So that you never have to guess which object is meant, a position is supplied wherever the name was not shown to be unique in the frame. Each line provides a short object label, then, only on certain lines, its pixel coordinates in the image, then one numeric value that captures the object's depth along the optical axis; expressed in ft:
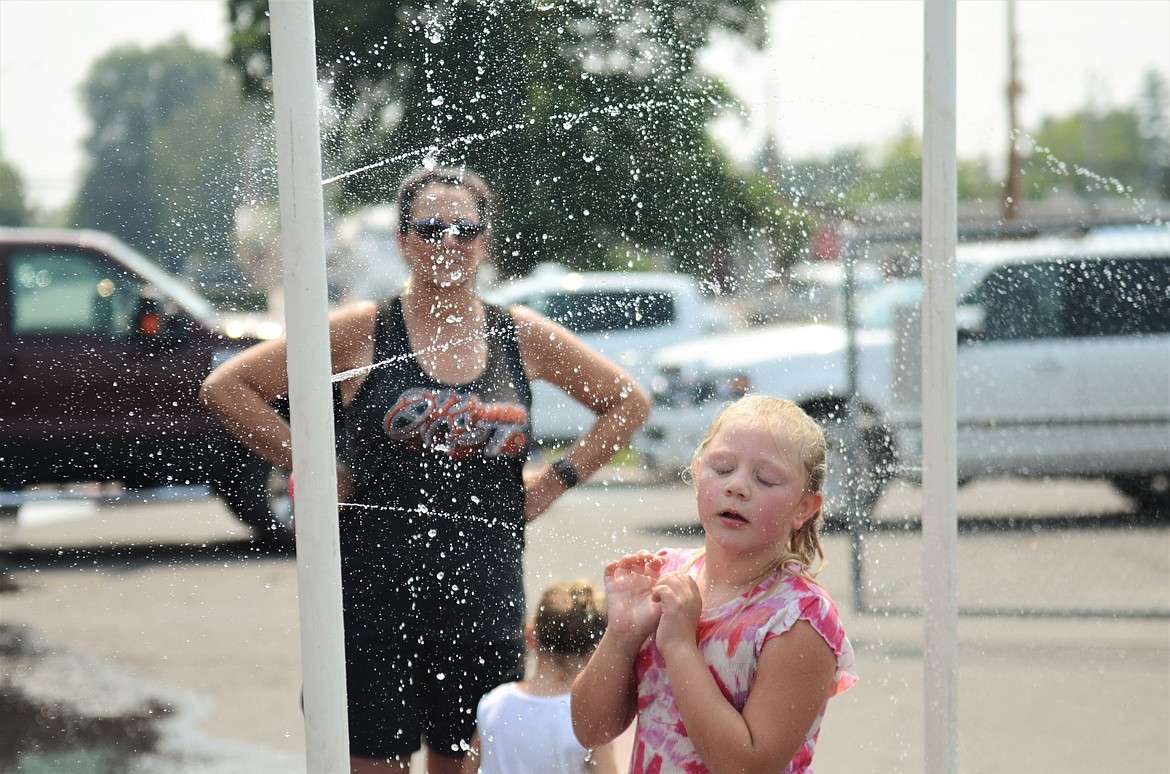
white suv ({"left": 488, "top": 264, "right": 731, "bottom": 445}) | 23.92
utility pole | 37.10
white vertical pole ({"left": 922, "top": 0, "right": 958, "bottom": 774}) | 22.98
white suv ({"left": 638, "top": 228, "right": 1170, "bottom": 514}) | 27.97
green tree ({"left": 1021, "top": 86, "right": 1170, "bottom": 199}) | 177.19
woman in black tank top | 23.19
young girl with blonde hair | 21.56
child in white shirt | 23.09
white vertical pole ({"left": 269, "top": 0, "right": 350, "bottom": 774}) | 21.66
